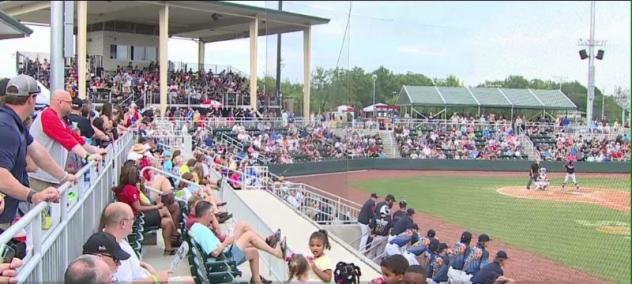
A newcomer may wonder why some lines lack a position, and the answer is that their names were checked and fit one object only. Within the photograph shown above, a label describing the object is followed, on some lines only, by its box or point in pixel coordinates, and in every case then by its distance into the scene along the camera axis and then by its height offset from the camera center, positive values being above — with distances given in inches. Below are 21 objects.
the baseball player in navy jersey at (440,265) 370.0 -92.2
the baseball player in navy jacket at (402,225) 451.2 -81.1
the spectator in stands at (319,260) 221.8 -54.2
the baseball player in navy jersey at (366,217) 546.3 -91.0
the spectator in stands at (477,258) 358.3 -83.6
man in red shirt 171.3 -7.2
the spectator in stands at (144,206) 271.9 -46.9
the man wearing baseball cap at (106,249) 134.6 -30.4
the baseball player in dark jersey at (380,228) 503.2 -94.7
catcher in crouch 844.6 -88.1
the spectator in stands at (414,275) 186.4 -49.1
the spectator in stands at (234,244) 249.8 -56.8
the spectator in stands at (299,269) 202.2 -51.0
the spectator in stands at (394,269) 182.4 -45.7
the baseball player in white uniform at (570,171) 800.9 -70.2
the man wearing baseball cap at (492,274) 331.0 -85.0
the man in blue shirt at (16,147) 126.4 -8.3
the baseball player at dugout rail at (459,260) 360.8 -86.6
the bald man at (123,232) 148.3 -29.4
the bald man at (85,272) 104.0 -27.5
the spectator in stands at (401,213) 481.3 -77.0
